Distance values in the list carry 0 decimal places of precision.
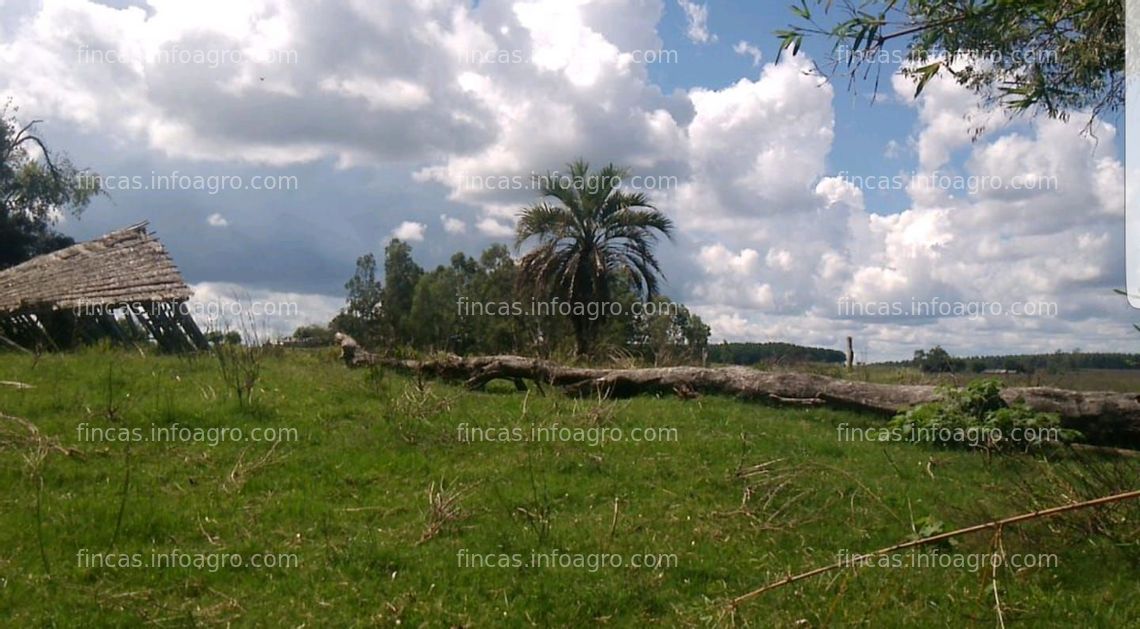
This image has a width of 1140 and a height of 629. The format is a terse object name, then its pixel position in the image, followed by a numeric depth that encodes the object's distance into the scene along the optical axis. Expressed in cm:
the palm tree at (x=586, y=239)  2350
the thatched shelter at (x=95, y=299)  2081
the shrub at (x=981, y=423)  1057
